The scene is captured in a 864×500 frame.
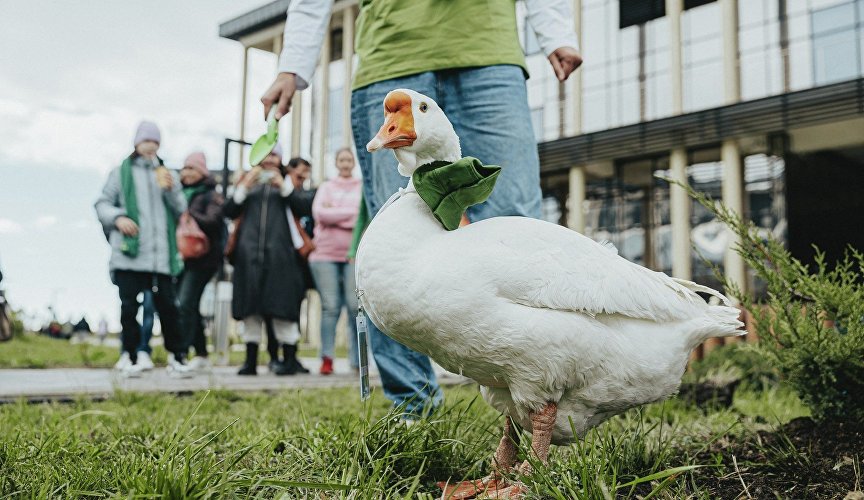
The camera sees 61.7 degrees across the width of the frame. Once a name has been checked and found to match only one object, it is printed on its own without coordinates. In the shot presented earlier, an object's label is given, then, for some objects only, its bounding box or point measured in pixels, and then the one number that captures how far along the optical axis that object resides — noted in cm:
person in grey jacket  593
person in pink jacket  691
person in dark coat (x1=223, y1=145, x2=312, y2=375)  648
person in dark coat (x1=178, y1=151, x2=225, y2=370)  684
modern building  1355
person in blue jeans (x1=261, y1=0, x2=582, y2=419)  249
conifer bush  221
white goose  164
